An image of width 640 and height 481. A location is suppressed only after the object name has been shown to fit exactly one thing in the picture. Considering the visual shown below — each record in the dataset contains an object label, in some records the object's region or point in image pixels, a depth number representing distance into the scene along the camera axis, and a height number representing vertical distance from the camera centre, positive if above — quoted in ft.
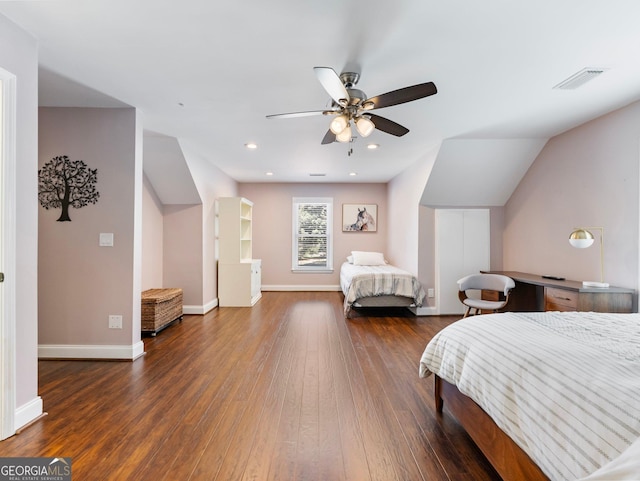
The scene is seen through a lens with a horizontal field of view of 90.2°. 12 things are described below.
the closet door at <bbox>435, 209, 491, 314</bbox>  16.03 -0.40
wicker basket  12.57 -2.82
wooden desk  9.67 -1.75
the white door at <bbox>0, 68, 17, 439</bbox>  6.07 -0.28
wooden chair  12.48 -1.90
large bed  3.12 -1.81
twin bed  15.78 -2.43
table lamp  10.10 +0.01
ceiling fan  6.59 +3.16
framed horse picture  23.25 +1.82
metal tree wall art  10.19 +1.79
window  23.36 +0.44
